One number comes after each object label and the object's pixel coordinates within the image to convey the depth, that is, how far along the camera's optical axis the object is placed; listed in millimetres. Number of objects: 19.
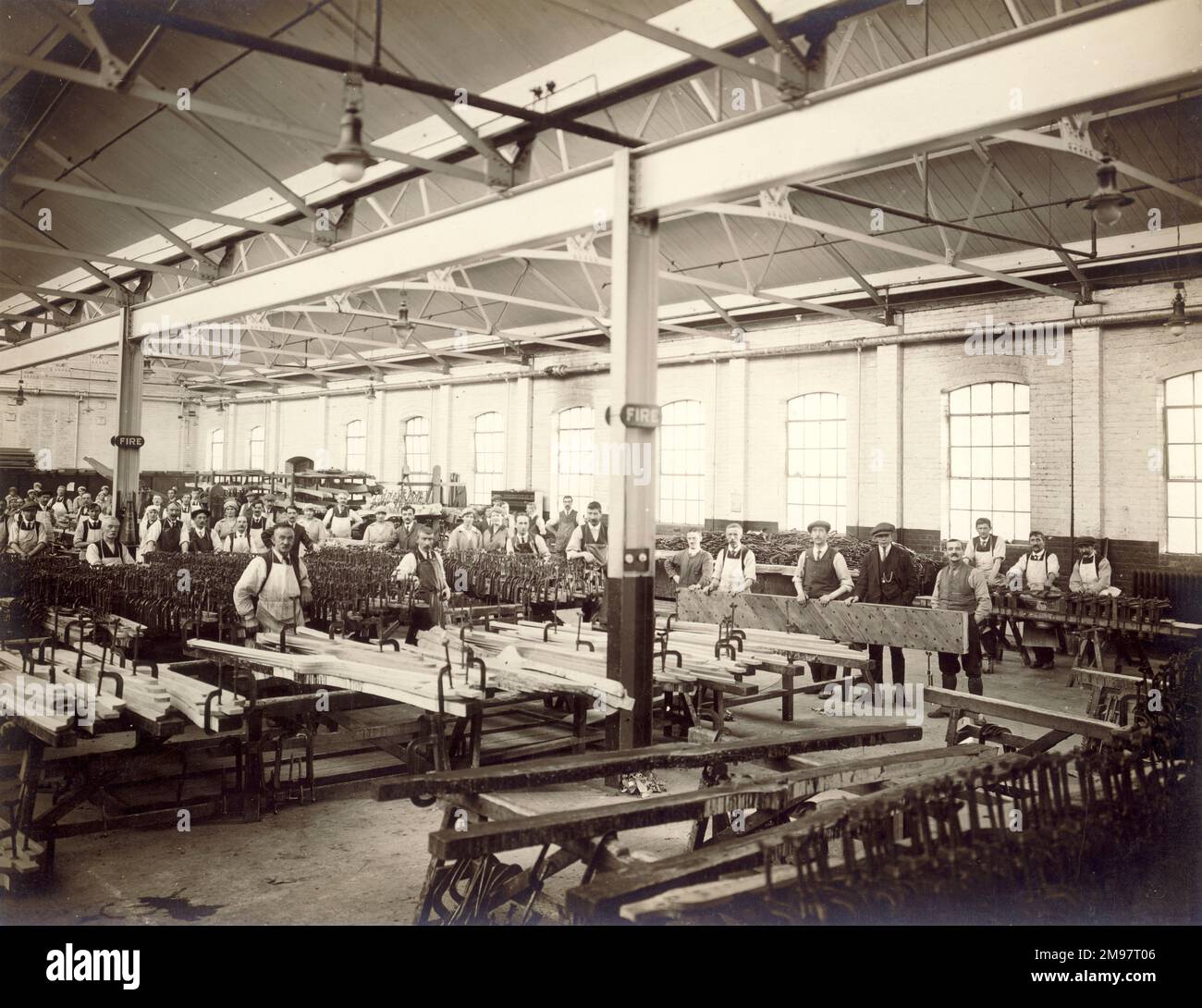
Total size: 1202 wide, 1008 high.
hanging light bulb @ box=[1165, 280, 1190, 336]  10516
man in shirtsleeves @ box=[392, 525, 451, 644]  8680
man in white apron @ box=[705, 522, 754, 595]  10117
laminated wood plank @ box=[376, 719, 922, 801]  3859
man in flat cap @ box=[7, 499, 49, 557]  12523
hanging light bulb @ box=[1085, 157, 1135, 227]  5930
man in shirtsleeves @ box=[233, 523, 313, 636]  7137
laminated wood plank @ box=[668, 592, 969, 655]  8336
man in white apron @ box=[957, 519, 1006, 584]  11727
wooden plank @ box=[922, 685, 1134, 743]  5195
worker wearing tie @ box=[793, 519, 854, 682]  9359
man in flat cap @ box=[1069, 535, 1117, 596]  11461
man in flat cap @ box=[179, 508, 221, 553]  13156
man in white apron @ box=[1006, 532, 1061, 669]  10828
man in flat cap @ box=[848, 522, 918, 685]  9008
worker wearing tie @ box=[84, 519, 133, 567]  11508
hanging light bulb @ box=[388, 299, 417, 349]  14664
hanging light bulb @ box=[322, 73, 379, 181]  5148
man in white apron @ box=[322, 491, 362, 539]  17281
